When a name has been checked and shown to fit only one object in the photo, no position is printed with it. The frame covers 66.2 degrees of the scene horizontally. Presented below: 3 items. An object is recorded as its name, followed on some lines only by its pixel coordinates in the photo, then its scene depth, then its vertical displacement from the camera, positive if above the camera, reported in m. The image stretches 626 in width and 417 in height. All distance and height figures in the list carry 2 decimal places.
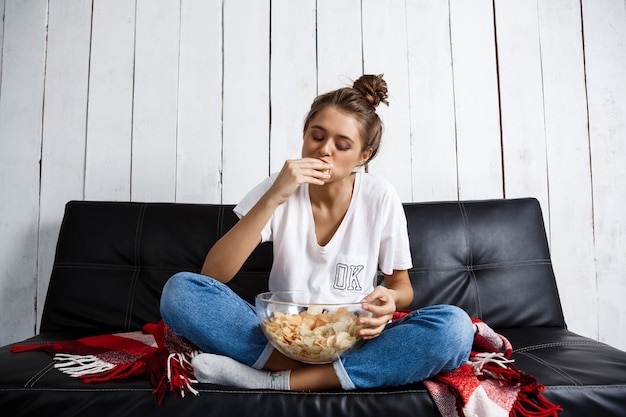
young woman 1.05 -0.11
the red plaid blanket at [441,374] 1.00 -0.32
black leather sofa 1.59 -0.11
